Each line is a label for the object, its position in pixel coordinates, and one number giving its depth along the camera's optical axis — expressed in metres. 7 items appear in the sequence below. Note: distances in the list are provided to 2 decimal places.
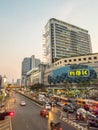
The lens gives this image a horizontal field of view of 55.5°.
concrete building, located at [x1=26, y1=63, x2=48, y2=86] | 85.16
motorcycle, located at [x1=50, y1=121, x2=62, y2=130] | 11.06
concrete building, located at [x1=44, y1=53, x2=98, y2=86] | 61.49
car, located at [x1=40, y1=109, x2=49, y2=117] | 19.84
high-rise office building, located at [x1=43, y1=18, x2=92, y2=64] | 88.49
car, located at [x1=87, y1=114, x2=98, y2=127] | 14.84
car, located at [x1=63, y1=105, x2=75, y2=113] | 22.68
